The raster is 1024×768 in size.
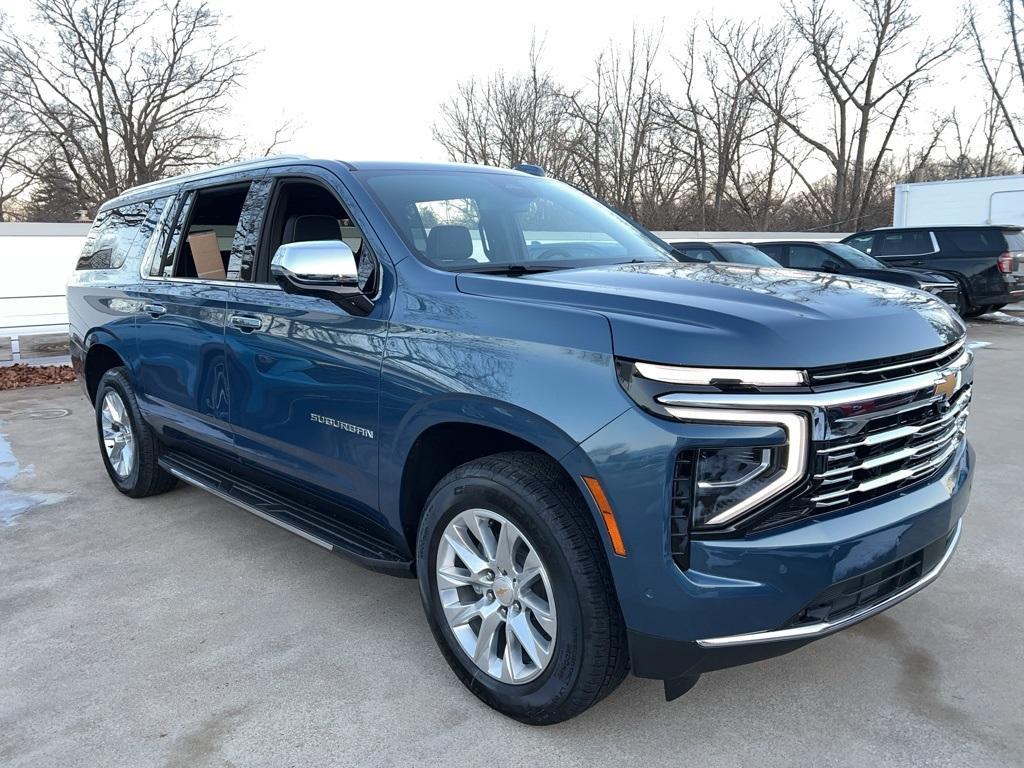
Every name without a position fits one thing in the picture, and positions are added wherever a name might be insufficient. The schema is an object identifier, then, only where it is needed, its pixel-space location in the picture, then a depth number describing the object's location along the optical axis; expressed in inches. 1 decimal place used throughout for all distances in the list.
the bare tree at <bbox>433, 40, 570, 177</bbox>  1407.5
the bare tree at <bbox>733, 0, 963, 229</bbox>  1427.2
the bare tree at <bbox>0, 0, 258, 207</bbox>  1267.2
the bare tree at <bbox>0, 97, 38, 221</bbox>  1179.9
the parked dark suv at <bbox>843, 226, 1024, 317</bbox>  564.7
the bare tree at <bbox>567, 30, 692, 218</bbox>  1384.1
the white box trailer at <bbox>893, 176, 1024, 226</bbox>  761.6
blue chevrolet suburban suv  81.7
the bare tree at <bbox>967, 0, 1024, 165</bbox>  1369.3
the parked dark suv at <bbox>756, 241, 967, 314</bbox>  499.5
